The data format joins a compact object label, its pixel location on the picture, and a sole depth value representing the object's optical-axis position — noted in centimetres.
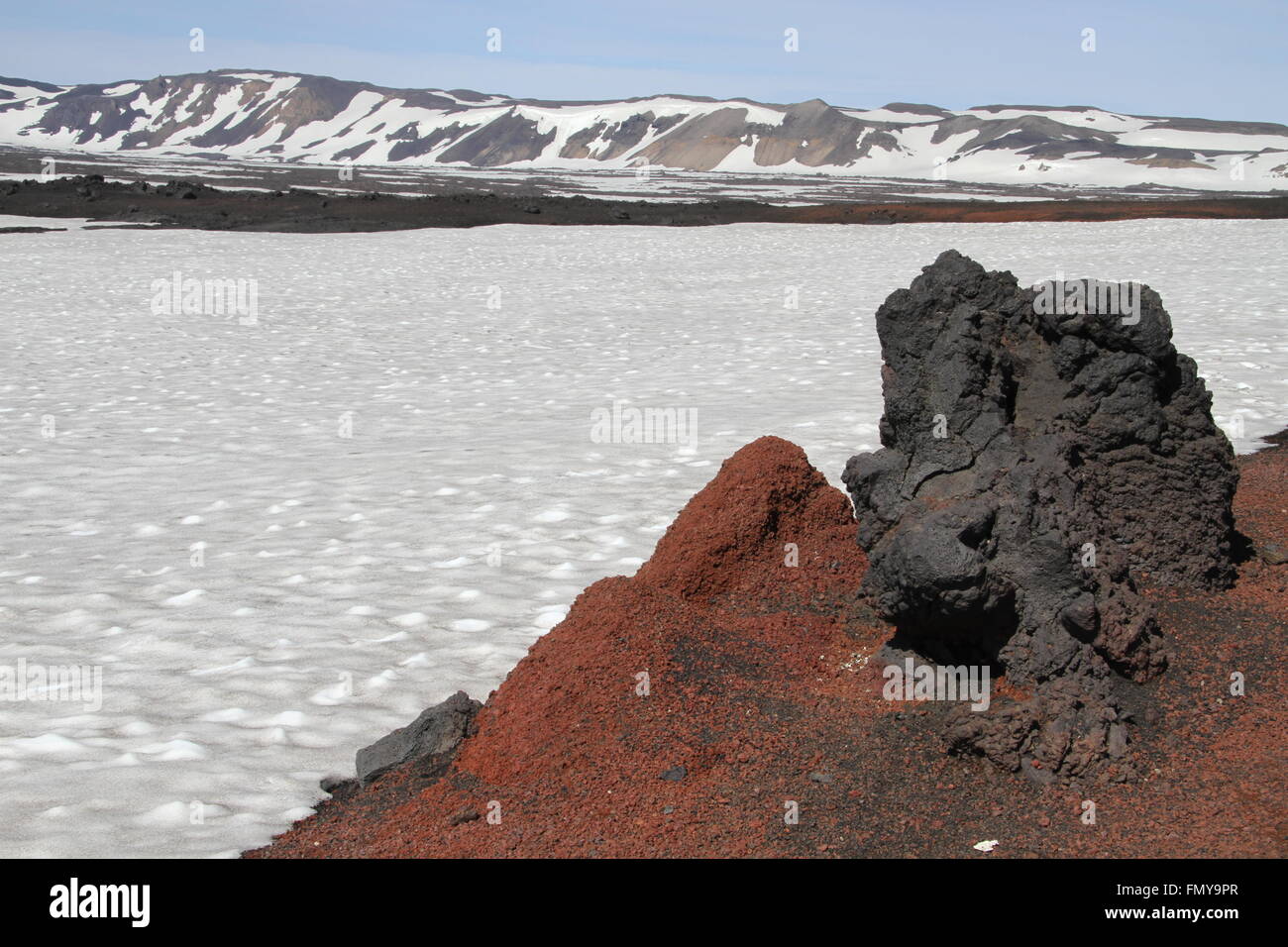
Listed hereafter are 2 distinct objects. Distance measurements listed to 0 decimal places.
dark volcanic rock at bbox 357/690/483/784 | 489
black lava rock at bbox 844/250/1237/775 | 454
